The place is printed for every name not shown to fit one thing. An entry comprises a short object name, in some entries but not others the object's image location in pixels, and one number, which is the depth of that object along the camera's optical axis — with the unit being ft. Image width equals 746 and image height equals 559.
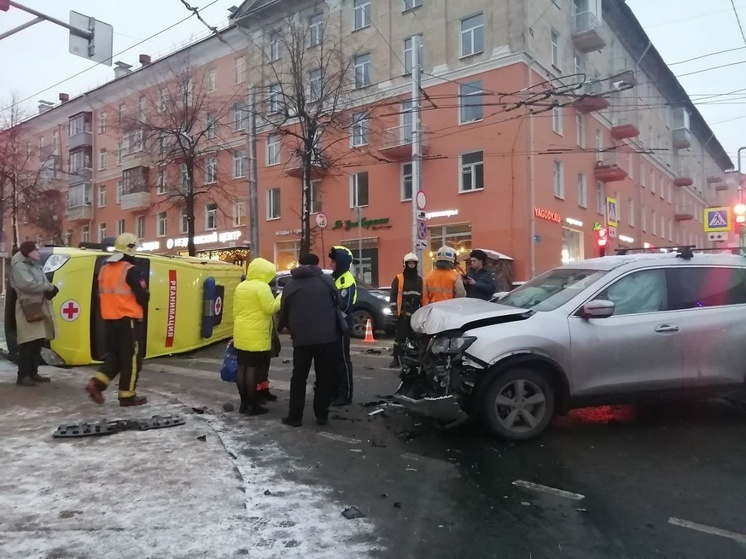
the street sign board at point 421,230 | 54.95
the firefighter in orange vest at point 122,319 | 21.09
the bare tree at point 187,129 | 83.46
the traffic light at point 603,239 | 57.11
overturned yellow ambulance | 30.17
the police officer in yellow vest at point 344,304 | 22.49
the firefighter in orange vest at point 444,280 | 26.48
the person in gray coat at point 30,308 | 24.99
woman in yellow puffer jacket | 20.63
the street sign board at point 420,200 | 53.93
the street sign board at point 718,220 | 57.98
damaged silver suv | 17.03
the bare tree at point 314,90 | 67.92
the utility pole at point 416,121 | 59.00
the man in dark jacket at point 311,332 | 19.10
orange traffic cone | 43.59
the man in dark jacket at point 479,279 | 27.40
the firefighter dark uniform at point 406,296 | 28.04
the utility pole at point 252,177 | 65.67
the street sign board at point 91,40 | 37.06
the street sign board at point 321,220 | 64.90
